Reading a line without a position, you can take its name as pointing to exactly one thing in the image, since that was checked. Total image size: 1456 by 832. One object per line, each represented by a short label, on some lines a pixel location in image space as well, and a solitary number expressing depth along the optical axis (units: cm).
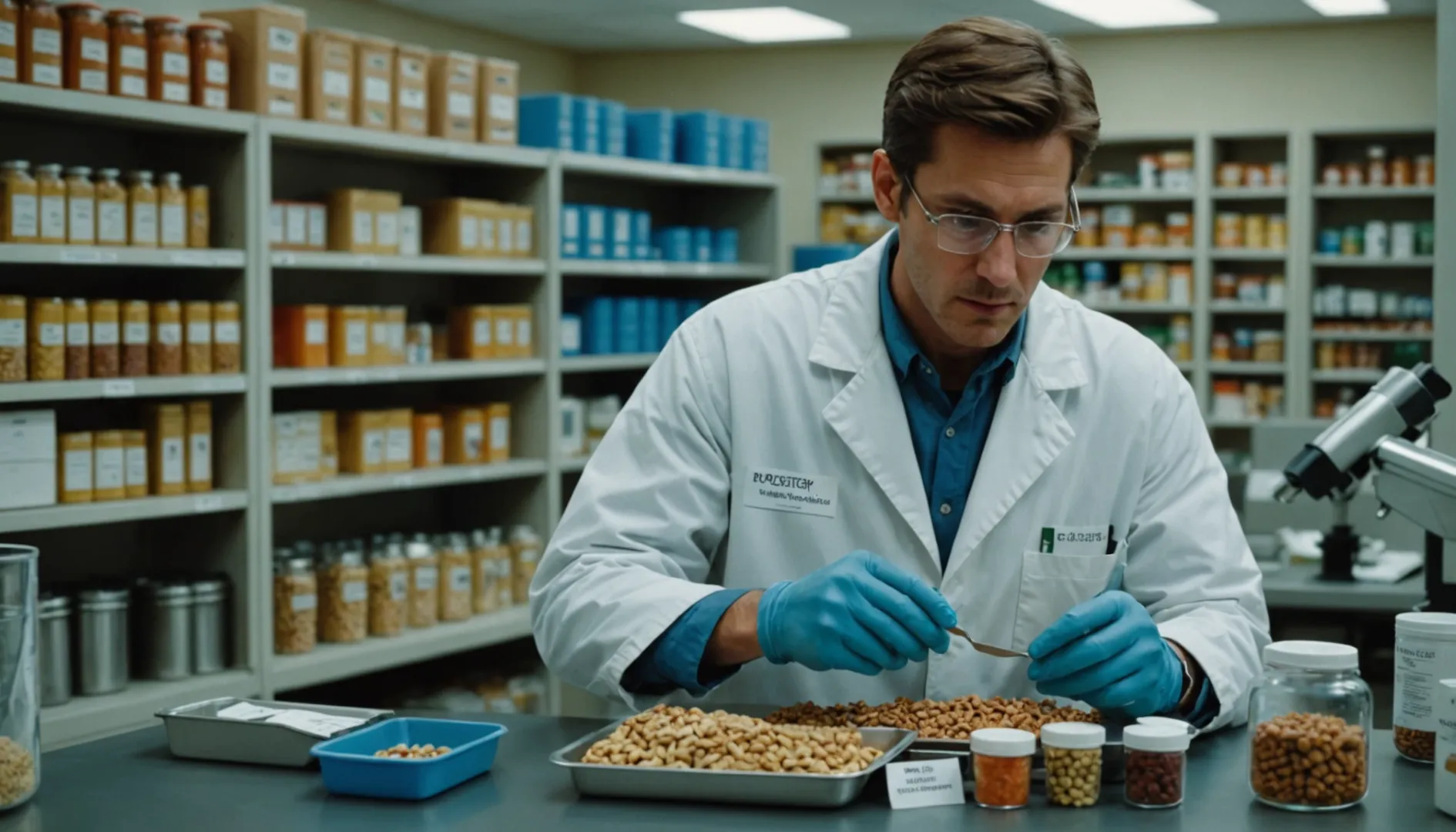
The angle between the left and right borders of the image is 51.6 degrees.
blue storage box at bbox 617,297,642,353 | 578
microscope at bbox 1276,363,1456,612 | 236
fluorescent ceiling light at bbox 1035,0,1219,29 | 798
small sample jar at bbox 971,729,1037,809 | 146
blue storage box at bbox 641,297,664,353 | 593
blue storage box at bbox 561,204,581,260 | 547
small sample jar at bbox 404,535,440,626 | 484
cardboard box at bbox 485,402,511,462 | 522
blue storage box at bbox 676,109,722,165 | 617
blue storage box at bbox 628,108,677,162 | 596
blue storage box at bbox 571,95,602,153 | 556
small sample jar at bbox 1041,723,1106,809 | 147
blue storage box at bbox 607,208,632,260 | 571
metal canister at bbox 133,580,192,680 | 407
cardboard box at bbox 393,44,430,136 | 479
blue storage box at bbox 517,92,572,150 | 545
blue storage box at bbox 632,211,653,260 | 584
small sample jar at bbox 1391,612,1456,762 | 163
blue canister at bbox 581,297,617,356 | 566
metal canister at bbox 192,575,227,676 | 414
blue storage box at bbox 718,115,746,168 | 629
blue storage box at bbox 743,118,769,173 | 646
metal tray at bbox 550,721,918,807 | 144
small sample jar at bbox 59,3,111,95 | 382
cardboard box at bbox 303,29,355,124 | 446
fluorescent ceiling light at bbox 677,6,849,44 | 839
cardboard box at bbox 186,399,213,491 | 412
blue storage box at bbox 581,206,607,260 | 558
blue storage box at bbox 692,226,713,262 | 623
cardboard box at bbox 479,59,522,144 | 513
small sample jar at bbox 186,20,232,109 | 412
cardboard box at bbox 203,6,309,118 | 427
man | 180
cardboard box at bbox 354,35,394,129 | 464
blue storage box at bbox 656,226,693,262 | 607
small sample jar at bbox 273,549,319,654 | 438
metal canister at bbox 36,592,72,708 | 375
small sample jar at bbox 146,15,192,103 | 400
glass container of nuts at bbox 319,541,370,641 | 457
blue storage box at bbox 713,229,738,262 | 638
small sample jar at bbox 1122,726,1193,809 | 146
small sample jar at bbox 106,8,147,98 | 392
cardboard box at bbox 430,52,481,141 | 497
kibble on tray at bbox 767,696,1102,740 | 164
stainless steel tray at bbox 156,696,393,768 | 165
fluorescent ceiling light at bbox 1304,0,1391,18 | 787
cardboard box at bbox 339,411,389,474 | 469
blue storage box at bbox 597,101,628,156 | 571
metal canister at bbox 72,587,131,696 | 388
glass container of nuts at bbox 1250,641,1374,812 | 147
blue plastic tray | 152
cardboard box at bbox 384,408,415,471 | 480
